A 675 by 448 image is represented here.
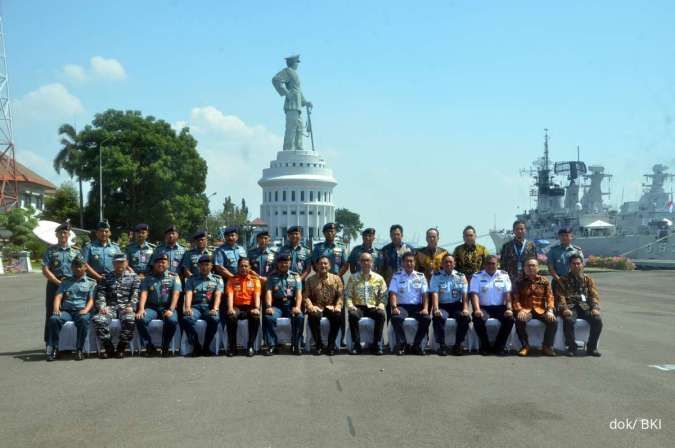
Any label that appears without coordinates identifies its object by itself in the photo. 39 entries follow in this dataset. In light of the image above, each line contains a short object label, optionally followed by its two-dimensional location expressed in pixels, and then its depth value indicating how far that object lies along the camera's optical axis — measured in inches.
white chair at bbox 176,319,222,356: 375.2
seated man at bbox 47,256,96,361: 359.9
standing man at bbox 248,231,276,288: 428.1
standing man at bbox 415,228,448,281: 414.6
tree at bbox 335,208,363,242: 5098.4
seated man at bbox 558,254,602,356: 378.9
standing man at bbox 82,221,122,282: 391.9
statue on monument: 4192.9
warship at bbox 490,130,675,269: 2368.4
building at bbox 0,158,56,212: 2508.6
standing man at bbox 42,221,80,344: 378.0
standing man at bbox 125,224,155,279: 411.5
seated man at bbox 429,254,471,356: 387.0
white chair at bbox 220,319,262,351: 382.6
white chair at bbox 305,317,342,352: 386.0
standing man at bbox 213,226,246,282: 412.8
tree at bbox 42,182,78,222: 2193.7
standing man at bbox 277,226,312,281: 421.1
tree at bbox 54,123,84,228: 2103.8
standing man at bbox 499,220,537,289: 421.1
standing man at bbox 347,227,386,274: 416.5
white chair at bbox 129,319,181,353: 372.8
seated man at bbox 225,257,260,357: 376.5
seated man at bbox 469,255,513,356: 381.7
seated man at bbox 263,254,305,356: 381.7
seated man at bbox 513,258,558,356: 378.6
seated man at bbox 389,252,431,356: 383.6
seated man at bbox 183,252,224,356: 372.5
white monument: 4128.9
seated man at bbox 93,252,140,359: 364.8
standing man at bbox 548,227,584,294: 411.8
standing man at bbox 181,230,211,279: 408.5
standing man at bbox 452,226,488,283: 416.2
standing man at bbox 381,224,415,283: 418.0
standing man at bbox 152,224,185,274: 411.5
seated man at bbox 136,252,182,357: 372.5
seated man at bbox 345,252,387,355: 381.7
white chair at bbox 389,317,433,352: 381.1
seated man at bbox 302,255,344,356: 380.8
